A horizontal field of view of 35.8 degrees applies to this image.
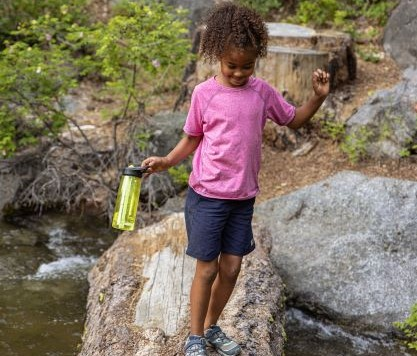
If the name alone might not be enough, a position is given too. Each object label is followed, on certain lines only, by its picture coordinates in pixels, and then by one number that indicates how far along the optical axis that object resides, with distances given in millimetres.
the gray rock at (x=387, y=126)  6457
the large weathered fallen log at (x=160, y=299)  3686
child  2953
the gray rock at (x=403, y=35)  8250
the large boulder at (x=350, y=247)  4980
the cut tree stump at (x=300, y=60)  7066
